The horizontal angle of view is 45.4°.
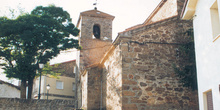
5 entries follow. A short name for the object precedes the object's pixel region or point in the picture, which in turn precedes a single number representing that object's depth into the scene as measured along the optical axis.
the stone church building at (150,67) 11.99
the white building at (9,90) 30.30
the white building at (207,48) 7.50
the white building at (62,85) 29.02
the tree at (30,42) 20.45
